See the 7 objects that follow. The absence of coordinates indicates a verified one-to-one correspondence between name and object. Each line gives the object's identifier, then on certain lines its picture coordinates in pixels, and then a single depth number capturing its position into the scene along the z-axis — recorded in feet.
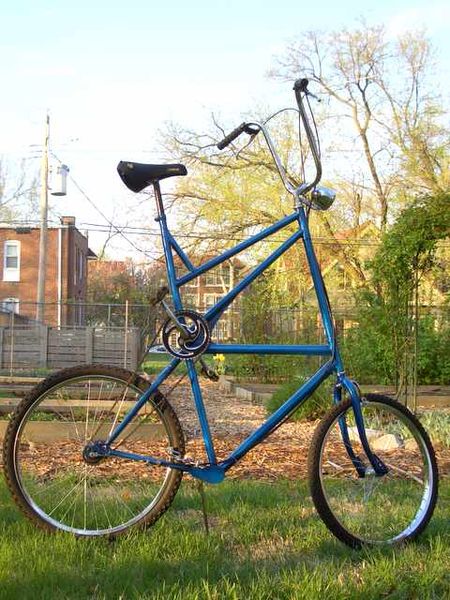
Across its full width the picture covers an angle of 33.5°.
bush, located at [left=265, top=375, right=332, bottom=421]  27.63
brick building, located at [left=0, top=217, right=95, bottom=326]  124.36
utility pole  94.89
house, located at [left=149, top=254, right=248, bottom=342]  54.29
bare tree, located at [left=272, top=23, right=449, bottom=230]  84.48
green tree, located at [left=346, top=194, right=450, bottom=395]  26.86
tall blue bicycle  10.12
